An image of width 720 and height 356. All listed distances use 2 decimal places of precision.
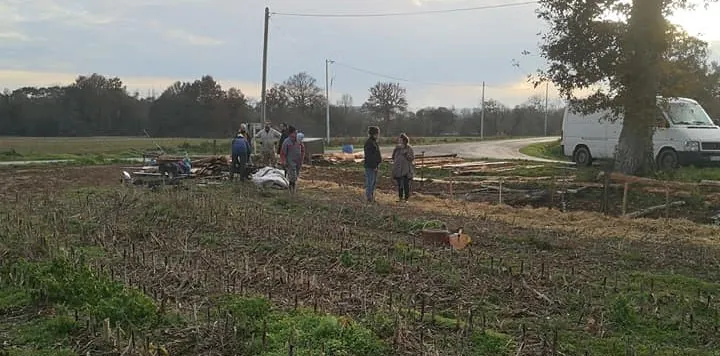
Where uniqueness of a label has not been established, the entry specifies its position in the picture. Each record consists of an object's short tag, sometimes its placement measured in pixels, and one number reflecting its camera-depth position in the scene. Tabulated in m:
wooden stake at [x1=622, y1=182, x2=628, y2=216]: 15.19
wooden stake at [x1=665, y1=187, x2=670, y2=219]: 14.21
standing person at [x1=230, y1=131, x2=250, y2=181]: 20.17
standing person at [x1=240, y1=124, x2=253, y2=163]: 20.40
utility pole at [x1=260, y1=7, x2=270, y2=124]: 34.44
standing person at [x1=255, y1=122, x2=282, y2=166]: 24.09
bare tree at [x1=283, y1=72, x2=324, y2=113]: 87.06
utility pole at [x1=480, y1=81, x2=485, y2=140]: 88.84
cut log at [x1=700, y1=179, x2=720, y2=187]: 17.93
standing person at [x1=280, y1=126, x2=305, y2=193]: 17.88
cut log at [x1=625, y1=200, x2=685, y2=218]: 14.99
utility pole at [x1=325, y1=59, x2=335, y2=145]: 63.94
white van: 23.66
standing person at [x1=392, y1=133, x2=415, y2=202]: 15.95
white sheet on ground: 18.91
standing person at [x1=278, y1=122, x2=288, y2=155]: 19.55
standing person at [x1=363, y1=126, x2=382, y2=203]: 16.14
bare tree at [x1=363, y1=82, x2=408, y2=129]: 91.44
